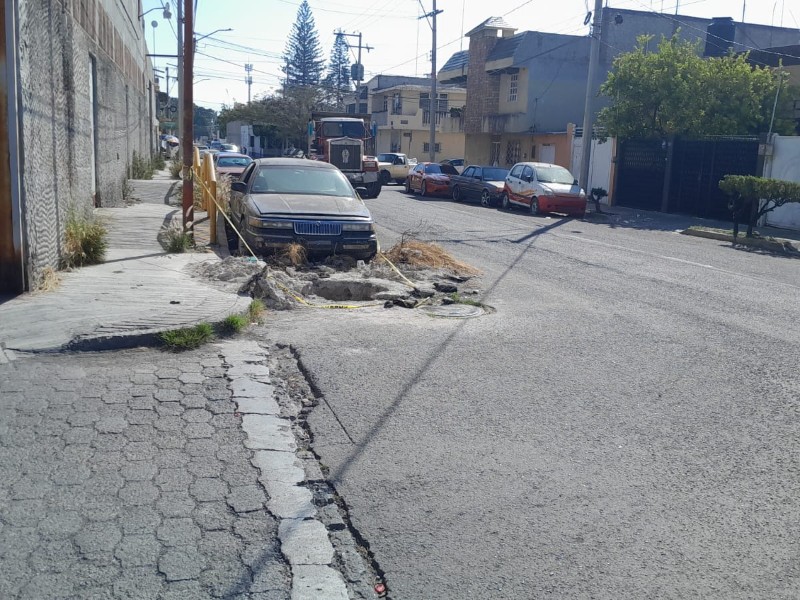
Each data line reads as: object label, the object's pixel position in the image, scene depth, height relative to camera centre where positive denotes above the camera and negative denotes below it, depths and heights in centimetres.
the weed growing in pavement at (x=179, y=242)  1268 -158
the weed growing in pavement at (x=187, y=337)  739 -175
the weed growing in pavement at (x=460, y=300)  1016 -179
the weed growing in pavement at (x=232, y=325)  805 -174
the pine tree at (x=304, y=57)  9431 +934
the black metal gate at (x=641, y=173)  2878 -54
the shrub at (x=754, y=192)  1931 -66
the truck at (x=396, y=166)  4345 -98
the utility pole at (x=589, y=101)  2783 +182
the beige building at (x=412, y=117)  6547 +236
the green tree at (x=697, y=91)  2664 +219
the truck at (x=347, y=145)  3144 -4
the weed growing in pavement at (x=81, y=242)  1058 -140
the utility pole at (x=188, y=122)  1424 +25
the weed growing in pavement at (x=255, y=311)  868 -175
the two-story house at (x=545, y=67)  4391 +454
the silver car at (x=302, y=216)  1194 -105
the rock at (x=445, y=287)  1096 -178
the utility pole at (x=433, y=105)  4428 +225
